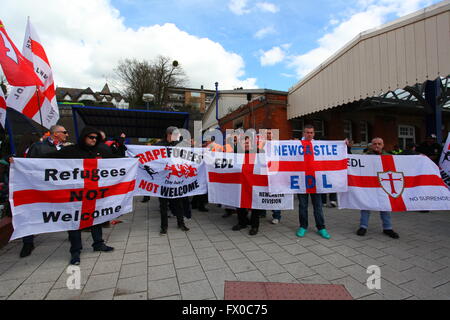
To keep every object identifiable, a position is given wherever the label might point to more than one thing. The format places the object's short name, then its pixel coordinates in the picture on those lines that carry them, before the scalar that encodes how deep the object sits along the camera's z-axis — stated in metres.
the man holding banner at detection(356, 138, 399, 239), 3.95
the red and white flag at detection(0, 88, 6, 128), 3.68
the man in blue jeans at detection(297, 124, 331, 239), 3.96
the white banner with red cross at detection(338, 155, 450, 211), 3.97
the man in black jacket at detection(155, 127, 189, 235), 4.16
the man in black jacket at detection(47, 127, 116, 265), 3.04
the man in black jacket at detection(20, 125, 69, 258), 3.31
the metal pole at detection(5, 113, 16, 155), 4.56
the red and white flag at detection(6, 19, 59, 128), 4.44
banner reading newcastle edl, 4.04
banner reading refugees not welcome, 2.87
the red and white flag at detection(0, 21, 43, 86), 3.88
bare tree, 33.12
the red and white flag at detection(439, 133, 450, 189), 4.59
